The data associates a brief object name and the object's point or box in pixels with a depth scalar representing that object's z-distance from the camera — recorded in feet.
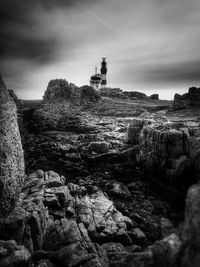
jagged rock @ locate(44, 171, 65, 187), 79.56
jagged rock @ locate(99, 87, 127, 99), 324.80
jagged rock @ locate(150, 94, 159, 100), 375.66
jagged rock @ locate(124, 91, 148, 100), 354.13
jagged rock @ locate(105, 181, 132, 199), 93.17
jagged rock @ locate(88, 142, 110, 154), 128.77
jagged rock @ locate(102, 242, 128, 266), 54.24
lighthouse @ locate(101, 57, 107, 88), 376.27
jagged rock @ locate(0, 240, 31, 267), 39.50
